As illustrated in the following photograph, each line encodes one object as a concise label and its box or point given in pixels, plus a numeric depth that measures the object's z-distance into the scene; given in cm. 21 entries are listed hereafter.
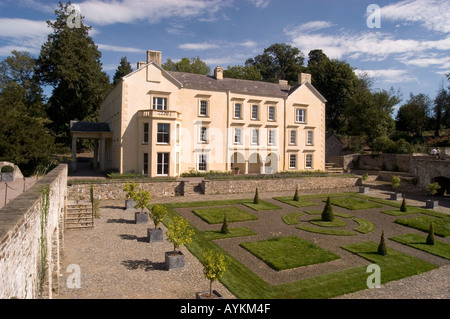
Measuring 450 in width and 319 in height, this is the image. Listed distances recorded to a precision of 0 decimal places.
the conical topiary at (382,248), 1505
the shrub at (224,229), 1771
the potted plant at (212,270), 1022
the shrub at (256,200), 2580
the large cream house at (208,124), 3133
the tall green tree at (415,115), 5752
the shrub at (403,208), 2417
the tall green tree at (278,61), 7356
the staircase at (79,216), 1753
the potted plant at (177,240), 1256
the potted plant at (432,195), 2583
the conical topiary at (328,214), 2086
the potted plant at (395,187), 2894
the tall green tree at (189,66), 6512
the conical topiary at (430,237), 1686
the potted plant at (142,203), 1909
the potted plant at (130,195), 2069
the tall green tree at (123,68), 7444
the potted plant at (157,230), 1588
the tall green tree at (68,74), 4481
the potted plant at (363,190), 3191
